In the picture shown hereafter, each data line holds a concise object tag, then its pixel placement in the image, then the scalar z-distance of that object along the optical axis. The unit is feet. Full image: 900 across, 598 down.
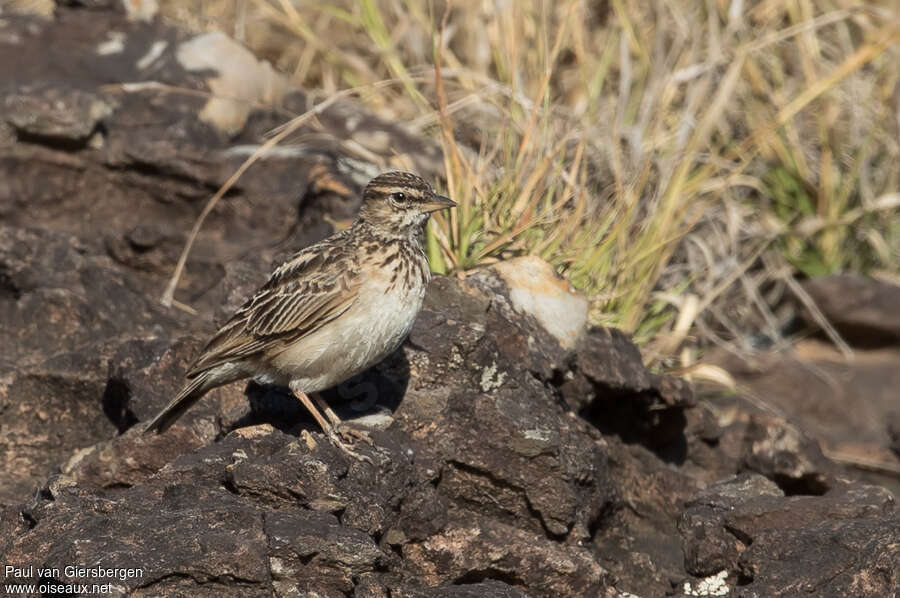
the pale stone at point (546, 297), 45.80
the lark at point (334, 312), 37.29
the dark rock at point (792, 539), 34.73
